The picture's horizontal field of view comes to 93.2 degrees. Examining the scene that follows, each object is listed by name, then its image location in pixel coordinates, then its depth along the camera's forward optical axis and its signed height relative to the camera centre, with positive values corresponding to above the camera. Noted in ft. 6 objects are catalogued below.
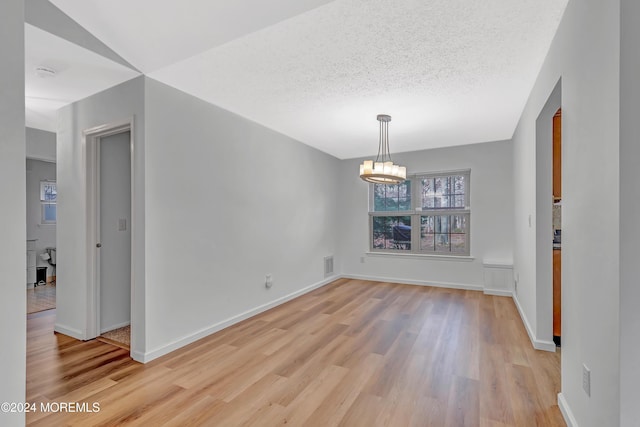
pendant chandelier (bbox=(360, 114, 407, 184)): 12.14 +1.75
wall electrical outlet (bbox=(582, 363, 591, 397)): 4.97 -2.79
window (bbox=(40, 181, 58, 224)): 20.27 +0.89
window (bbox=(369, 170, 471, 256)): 17.98 -0.09
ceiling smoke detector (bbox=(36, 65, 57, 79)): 8.25 +3.97
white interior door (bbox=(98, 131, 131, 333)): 10.84 -0.61
